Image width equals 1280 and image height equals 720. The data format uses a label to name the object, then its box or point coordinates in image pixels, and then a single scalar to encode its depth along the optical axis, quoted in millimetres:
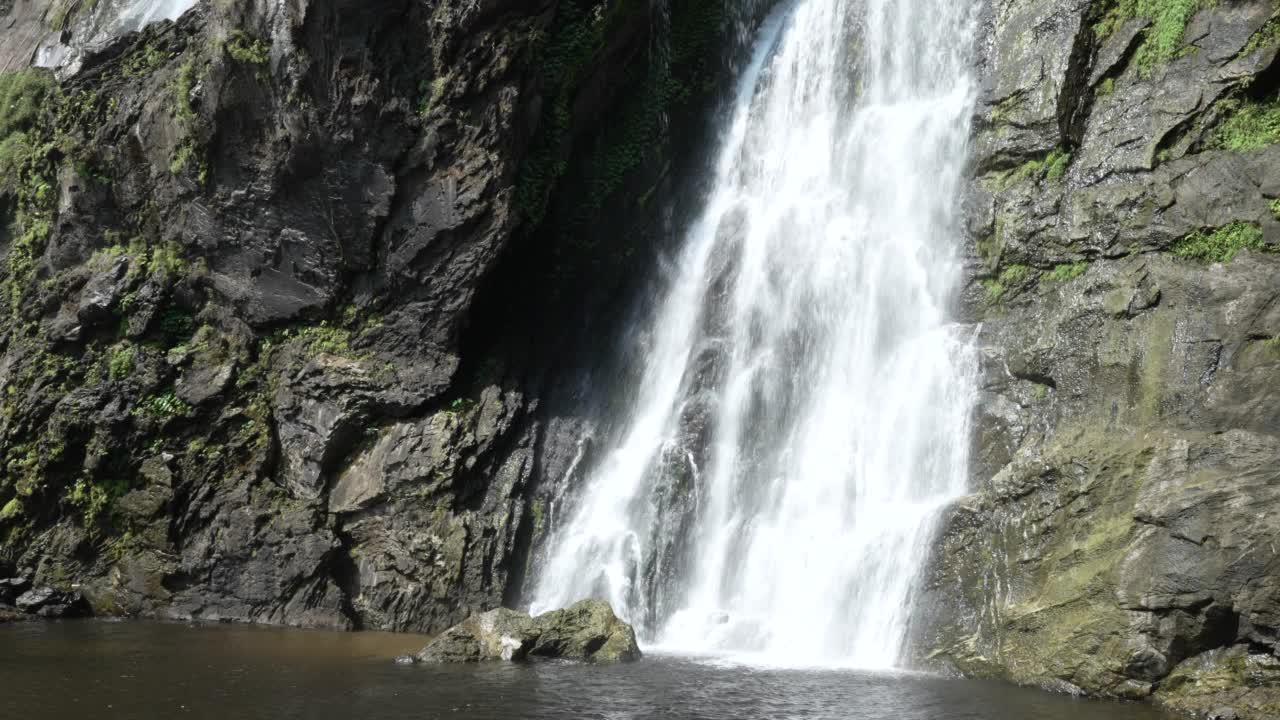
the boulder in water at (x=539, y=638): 13453
